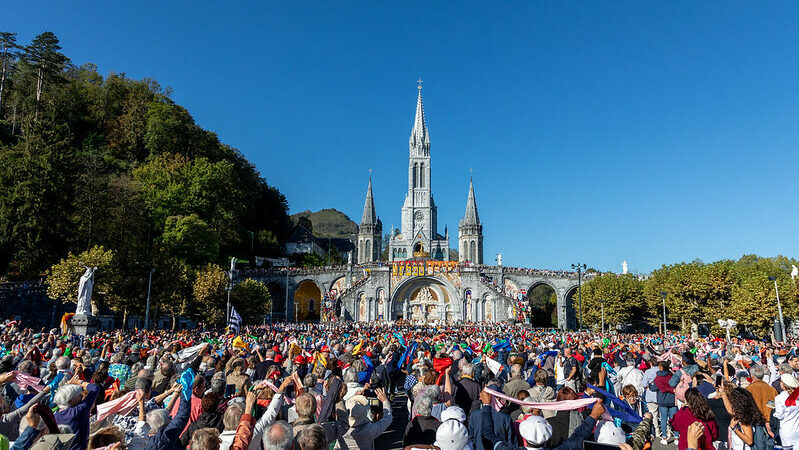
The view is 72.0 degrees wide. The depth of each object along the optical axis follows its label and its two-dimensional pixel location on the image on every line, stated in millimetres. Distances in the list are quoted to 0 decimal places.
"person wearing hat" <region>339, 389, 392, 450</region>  6395
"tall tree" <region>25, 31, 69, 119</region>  55281
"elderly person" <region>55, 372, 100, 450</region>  5680
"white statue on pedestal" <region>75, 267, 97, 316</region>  24875
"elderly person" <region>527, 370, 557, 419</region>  7504
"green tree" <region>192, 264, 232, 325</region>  41969
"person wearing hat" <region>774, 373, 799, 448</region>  6400
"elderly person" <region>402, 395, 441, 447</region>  5762
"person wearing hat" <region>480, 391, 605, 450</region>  4699
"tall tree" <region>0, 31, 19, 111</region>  55953
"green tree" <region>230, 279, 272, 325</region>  46719
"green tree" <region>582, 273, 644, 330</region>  48875
